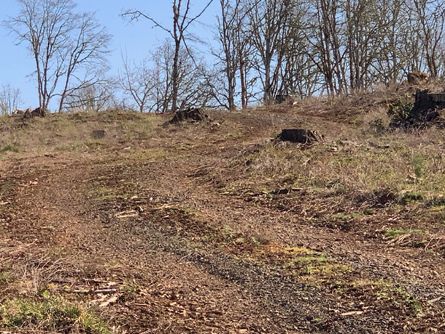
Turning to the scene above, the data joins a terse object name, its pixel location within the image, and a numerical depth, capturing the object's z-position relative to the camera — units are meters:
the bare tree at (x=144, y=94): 36.97
